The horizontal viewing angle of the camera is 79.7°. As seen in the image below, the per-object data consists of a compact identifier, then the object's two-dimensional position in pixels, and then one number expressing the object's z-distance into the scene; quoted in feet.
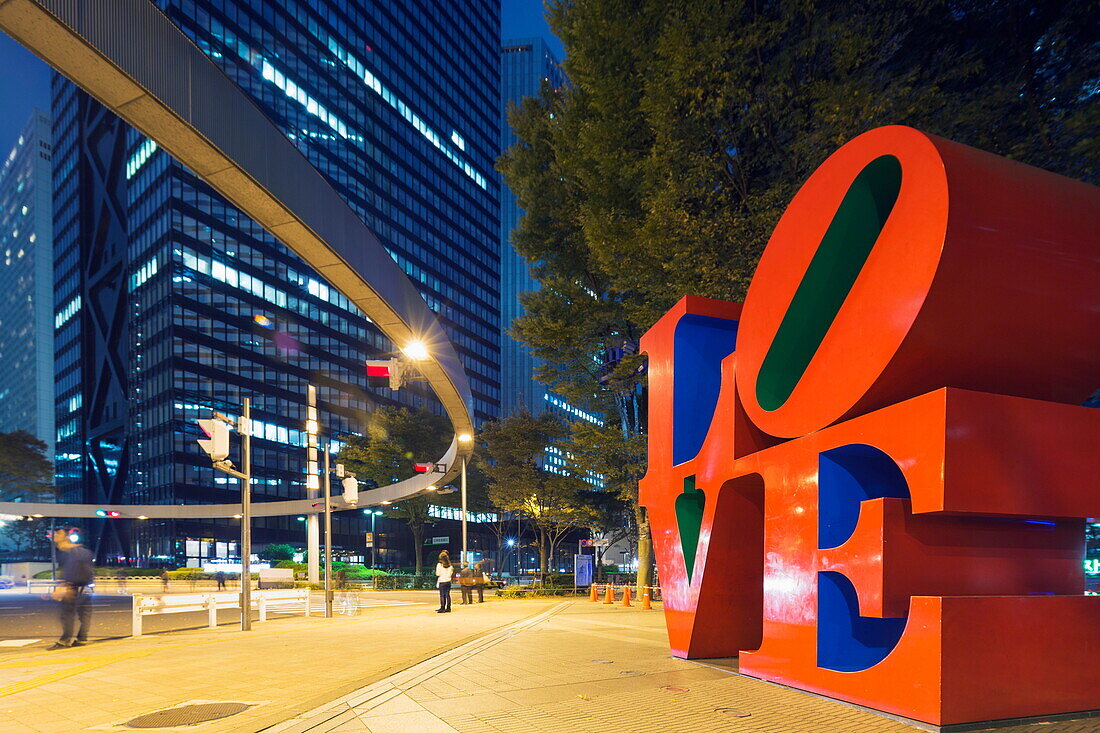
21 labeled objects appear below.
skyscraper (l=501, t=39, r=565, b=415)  413.59
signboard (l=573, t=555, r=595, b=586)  105.29
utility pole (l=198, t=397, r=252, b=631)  43.62
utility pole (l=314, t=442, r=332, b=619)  56.08
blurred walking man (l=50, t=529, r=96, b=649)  37.22
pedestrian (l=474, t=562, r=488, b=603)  79.20
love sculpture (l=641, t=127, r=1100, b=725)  17.07
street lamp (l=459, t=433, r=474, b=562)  73.97
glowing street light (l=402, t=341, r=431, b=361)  44.91
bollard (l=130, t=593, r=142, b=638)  41.56
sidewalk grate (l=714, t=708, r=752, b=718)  18.95
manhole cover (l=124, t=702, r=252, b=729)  18.76
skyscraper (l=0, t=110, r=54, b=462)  413.71
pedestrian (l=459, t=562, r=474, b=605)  74.74
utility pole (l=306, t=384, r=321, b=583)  58.49
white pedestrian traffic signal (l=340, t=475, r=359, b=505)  70.59
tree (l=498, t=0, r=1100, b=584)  31.53
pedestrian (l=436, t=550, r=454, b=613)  61.52
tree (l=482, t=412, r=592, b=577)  108.99
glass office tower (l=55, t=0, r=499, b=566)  193.67
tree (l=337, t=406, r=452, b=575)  146.00
